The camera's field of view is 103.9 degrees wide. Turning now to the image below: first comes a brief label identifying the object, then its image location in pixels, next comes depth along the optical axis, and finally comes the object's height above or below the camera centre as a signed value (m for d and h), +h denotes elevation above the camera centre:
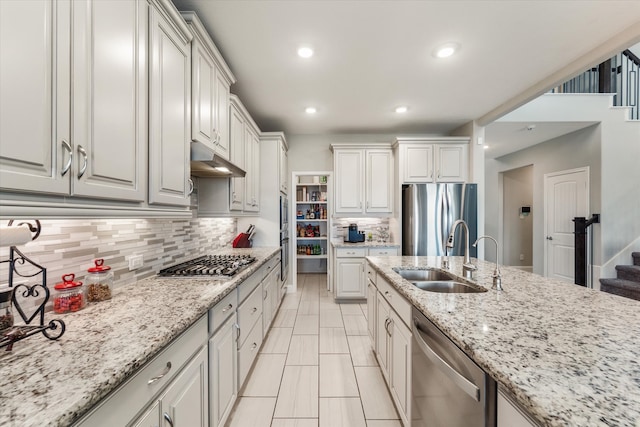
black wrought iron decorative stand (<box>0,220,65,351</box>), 0.82 -0.33
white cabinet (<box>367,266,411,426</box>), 1.44 -0.87
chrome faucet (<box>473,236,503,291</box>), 1.43 -0.39
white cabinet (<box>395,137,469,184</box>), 3.97 +0.85
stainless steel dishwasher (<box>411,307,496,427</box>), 0.79 -0.64
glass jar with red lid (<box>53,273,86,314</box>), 1.10 -0.38
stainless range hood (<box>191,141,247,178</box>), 1.73 +0.38
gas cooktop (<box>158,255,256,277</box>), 1.79 -0.43
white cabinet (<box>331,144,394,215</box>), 4.20 +0.54
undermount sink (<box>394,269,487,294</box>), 1.70 -0.50
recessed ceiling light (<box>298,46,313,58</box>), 2.21 +1.46
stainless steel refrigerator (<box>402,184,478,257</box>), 3.75 +0.00
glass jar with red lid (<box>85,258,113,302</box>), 1.25 -0.36
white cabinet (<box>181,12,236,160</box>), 1.72 +0.95
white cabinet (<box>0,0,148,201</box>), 0.70 +0.39
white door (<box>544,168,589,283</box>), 4.34 +0.03
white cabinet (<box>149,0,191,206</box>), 1.30 +0.61
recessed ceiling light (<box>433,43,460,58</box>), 2.18 +1.47
